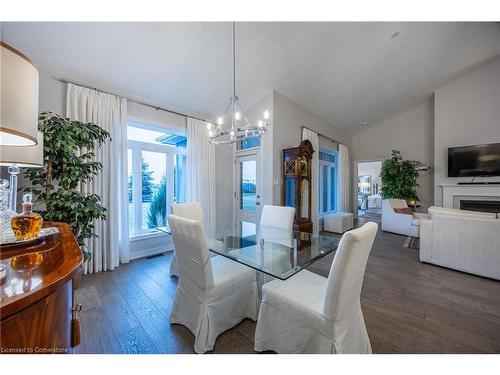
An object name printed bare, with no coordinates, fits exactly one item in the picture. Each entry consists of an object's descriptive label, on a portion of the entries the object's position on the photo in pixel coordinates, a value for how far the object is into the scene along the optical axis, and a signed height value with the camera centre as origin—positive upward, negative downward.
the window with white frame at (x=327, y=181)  5.66 +0.23
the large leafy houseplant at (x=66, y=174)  2.12 +0.15
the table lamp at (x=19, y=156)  1.03 +0.16
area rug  3.91 -1.04
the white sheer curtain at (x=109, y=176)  2.79 +0.17
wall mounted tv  4.54 +0.66
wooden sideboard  0.50 -0.28
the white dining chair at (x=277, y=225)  2.31 -0.45
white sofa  2.57 -0.66
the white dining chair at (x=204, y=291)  1.52 -0.82
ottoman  5.20 -0.82
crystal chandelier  2.18 +0.62
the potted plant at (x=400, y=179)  5.63 +0.30
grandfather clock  3.98 +0.18
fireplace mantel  4.57 -0.04
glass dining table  1.59 -0.56
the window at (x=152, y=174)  3.46 +0.26
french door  4.34 +0.02
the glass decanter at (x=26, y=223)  0.95 -0.16
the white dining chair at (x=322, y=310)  1.17 -0.76
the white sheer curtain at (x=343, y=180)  6.22 +0.29
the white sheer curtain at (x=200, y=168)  3.89 +0.39
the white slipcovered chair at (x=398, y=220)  4.57 -0.68
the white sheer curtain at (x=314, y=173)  4.75 +0.37
